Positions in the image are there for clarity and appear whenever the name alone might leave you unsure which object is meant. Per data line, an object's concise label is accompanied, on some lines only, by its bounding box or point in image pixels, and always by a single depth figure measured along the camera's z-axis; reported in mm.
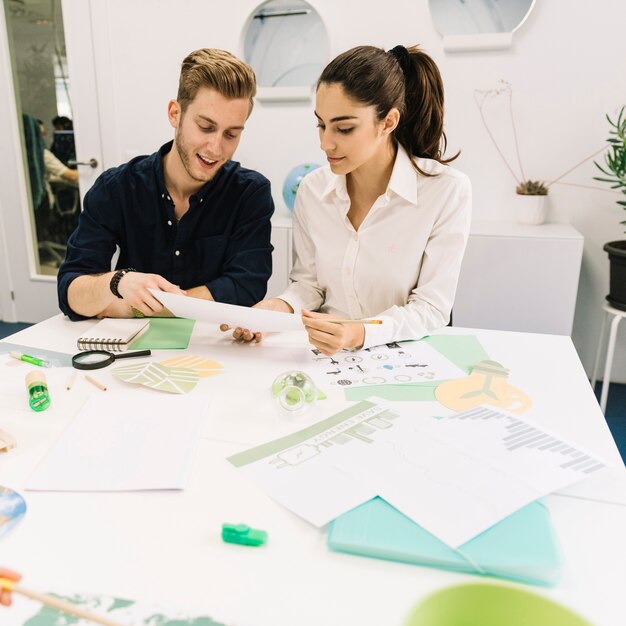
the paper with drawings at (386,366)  1115
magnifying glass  1158
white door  3051
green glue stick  979
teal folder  620
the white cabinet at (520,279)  2316
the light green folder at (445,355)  1039
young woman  1391
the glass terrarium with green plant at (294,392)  975
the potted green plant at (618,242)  2258
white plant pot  2514
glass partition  3076
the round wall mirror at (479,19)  2447
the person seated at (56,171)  3268
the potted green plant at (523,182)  2523
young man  1467
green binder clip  659
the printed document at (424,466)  710
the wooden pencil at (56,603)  543
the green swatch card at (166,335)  1282
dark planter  2281
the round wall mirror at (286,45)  2689
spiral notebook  1253
